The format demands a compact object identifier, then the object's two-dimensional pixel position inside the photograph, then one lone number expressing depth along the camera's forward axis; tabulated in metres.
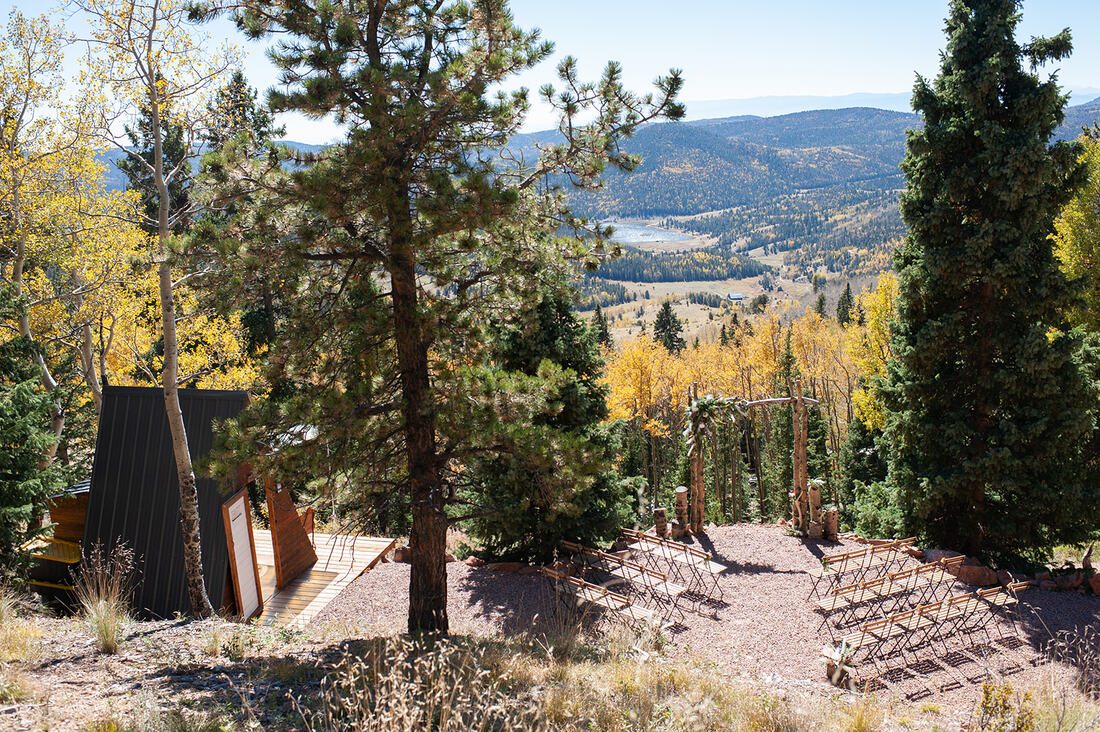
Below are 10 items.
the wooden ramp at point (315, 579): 11.79
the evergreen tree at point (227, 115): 9.09
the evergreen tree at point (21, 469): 8.94
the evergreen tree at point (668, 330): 62.84
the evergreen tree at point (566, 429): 12.35
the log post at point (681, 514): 14.73
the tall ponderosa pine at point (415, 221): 6.78
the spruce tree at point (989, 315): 11.22
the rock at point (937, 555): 11.84
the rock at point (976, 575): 11.20
